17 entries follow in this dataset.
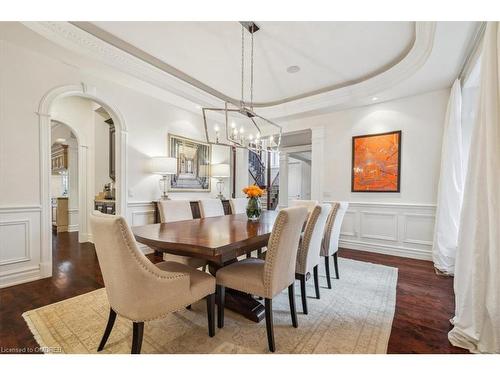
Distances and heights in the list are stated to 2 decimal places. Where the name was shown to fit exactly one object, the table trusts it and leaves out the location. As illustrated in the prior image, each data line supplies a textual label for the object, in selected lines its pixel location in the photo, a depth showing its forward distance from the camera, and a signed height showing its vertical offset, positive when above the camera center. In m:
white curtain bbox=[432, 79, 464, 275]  2.98 -0.07
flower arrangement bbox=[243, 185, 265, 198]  2.51 -0.08
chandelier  2.40 +1.27
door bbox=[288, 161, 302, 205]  9.04 +0.13
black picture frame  3.72 +0.45
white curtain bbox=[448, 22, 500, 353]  1.35 -0.27
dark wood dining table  1.44 -0.40
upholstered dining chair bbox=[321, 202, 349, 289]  2.54 -0.55
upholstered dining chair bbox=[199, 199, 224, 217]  3.08 -0.34
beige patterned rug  1.53 -1.09
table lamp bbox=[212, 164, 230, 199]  4.70 +0.26
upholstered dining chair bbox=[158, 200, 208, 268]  2.21 -0.37
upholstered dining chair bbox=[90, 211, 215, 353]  1.19 -0.54
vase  2.57 -0.27
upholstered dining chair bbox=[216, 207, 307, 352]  1.51 -0.65
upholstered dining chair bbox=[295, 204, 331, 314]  1.95 -0.53
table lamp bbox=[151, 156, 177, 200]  3.60 +0.29
